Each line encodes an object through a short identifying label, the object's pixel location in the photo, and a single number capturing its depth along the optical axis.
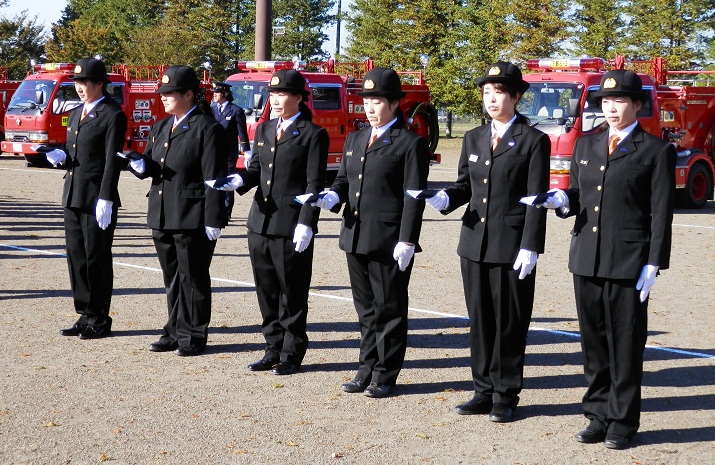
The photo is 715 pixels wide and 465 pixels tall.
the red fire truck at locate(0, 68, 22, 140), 28.78
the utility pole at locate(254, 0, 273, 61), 28.31
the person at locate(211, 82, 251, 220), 13.98
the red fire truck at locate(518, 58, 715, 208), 17.67
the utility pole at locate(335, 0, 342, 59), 81.57
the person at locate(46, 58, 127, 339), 7.71
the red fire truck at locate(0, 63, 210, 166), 24.81
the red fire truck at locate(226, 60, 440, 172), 20.75
